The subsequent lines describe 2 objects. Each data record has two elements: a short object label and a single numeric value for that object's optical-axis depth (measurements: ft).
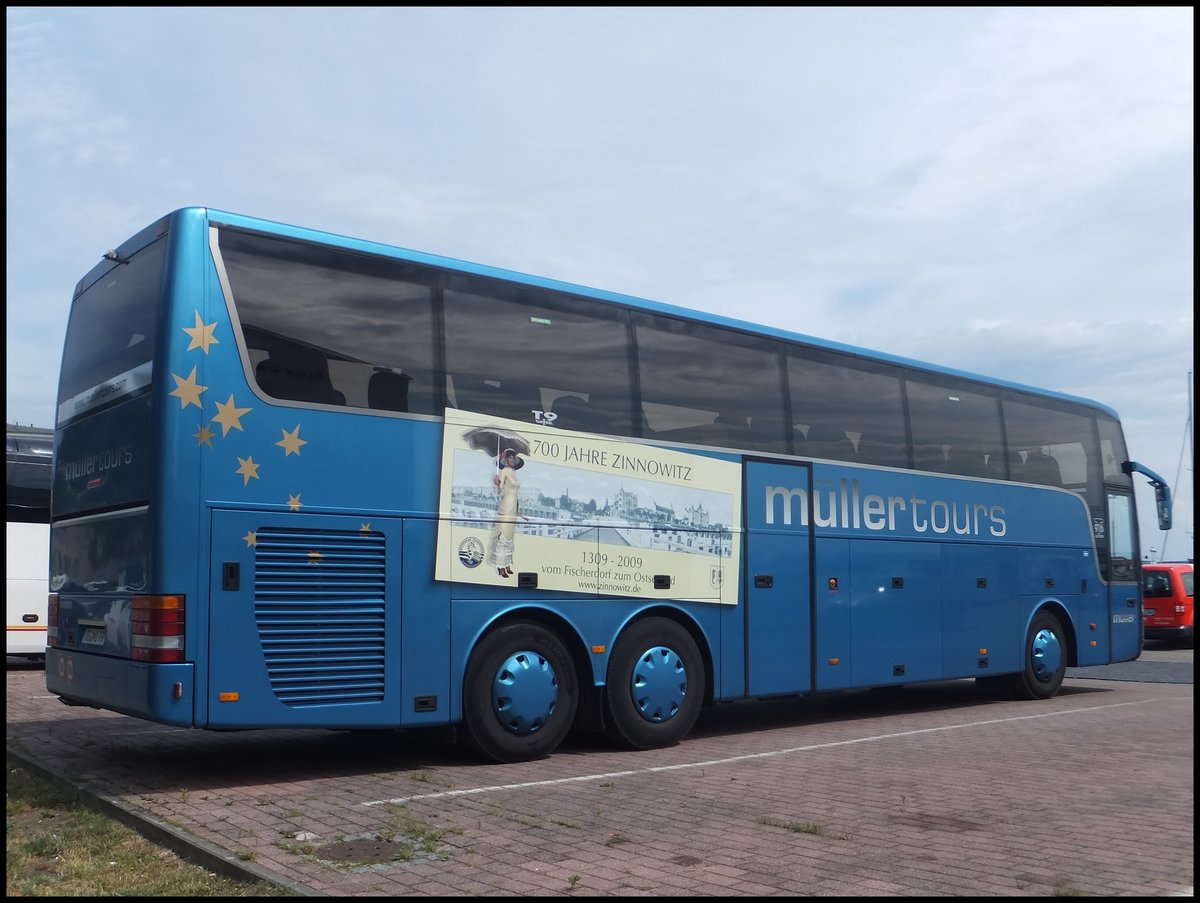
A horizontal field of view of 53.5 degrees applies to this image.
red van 90.68
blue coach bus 26.53
